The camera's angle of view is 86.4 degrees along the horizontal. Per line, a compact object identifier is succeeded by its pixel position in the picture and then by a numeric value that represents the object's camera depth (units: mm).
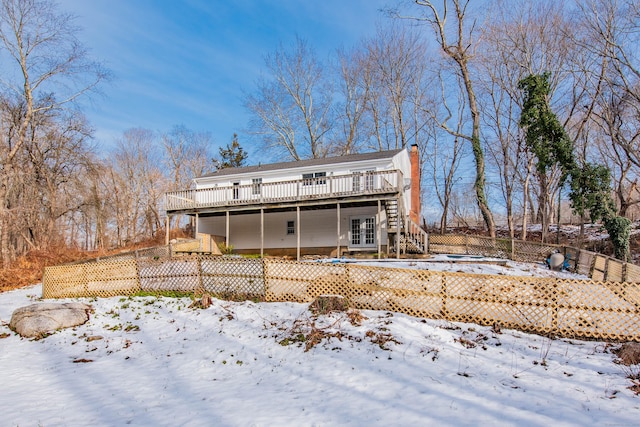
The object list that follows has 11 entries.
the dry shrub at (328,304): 7651
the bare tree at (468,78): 23297
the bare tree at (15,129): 19672
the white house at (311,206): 18297
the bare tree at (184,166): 41125
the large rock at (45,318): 8188
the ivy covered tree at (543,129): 18641
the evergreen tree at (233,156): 42062
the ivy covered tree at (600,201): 17016
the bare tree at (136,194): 37906
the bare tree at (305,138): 34469
